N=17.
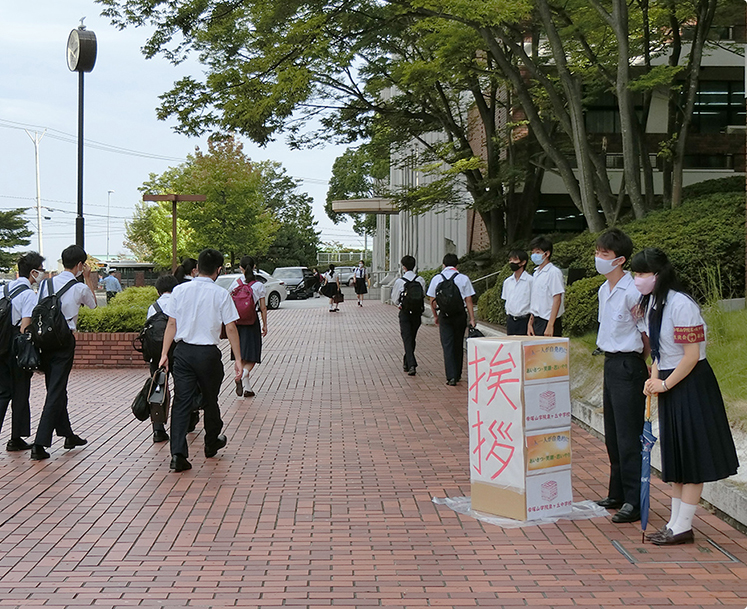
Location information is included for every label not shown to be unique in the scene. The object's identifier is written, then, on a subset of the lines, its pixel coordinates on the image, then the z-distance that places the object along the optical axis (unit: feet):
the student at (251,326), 36.17
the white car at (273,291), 107.24
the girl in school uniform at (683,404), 16.26
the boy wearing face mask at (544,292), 27.84
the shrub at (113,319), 48.14
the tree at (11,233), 220.84
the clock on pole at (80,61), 46.42
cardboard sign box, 18.49
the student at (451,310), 37.88
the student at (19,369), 25.43
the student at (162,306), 27.40
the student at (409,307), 41.63
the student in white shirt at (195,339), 23.32
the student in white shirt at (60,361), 25.07
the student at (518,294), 30.63
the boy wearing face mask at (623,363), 18.38
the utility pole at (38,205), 202.08
